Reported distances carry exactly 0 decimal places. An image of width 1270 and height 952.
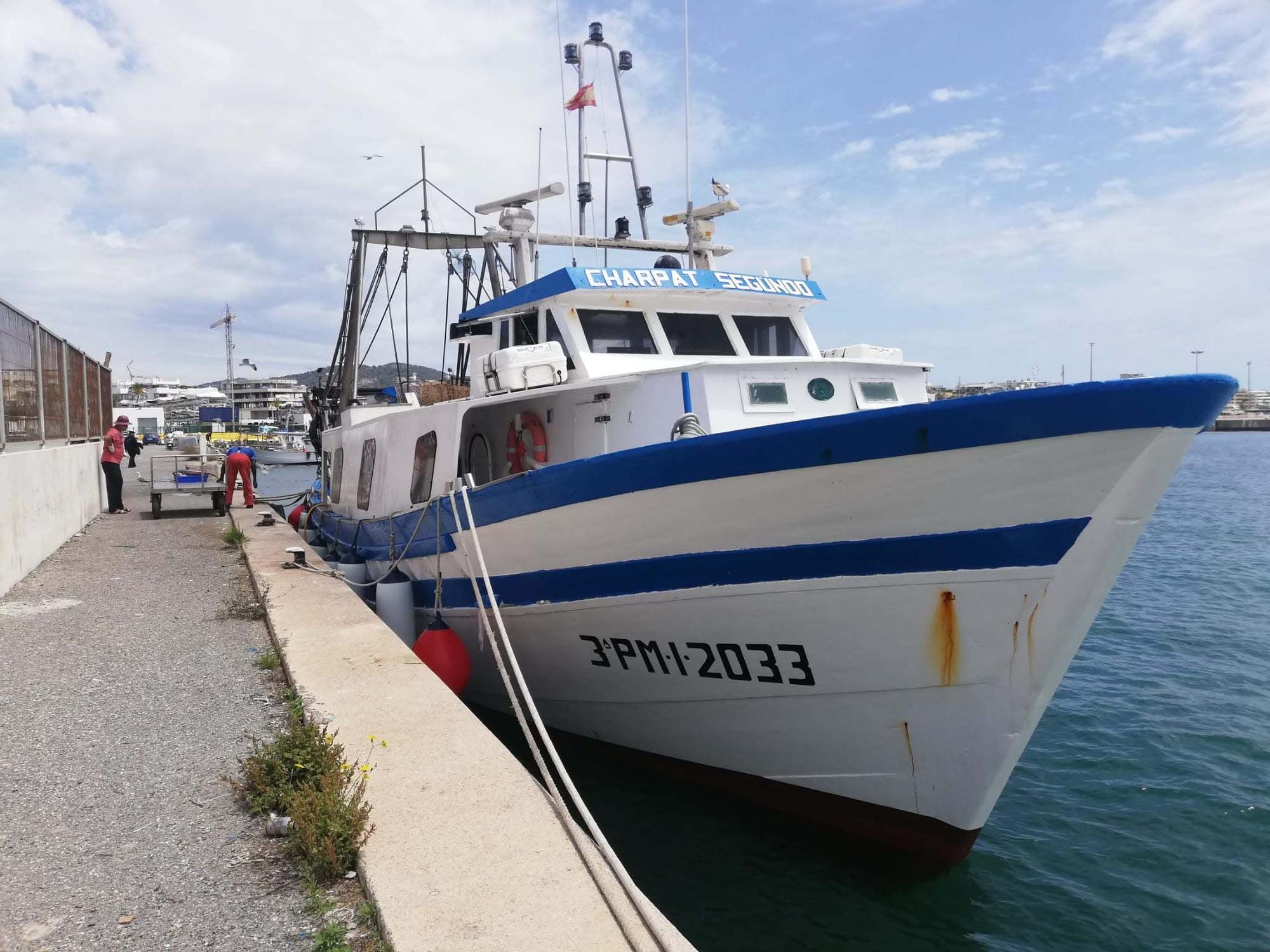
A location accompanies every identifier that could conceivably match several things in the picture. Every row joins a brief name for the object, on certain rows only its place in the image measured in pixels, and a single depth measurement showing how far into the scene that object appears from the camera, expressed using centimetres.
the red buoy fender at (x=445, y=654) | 721
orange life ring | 783
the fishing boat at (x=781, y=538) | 453
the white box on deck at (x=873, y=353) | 777
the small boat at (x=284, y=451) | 7306
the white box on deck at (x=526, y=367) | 700
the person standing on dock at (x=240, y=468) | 1633
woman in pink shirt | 1510
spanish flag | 1077
